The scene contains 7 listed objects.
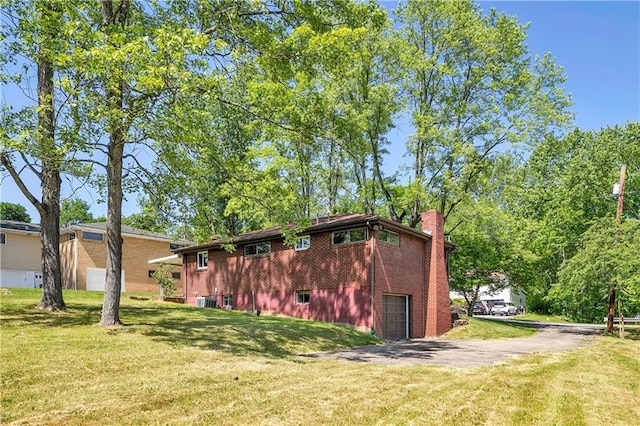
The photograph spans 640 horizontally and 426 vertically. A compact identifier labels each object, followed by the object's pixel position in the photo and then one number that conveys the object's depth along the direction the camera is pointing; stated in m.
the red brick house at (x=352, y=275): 20.97
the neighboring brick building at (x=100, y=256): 33.84
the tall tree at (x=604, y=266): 22.50
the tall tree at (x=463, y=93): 28.12
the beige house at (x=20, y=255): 33.88
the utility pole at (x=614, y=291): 25.12
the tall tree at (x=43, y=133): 11.06
